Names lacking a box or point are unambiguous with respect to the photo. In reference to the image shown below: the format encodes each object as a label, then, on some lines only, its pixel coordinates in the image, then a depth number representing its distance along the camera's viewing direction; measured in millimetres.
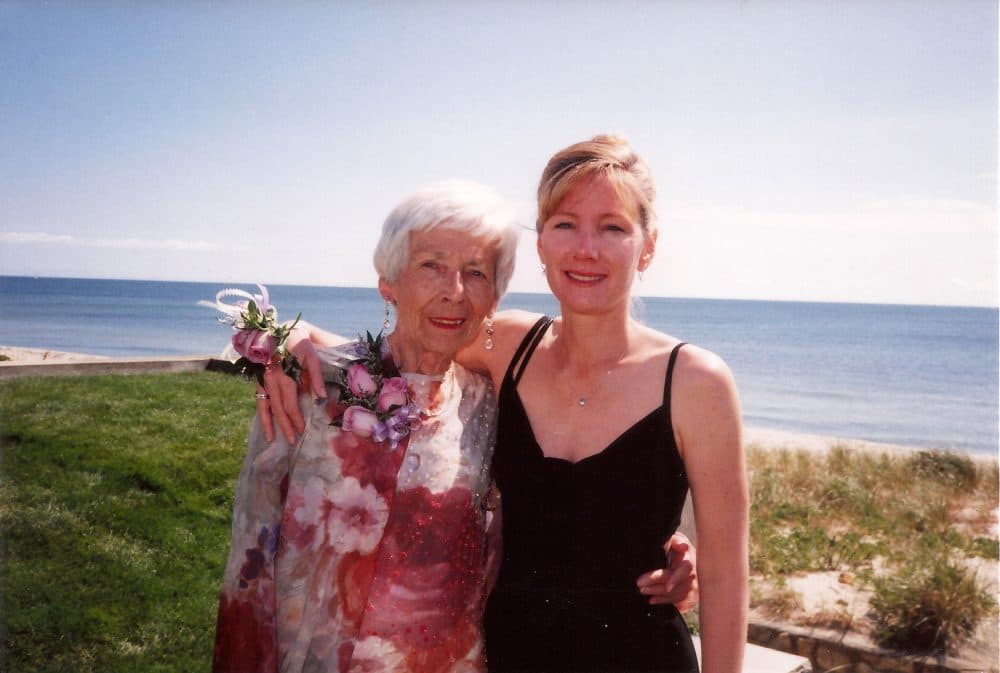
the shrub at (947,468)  9586
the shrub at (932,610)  4820
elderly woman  2275
